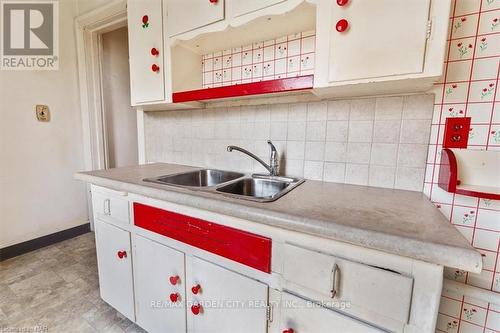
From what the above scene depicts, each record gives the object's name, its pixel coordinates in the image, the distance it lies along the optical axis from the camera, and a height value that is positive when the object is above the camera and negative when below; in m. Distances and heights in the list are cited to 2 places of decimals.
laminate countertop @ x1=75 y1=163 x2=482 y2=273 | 0.51 -0.23
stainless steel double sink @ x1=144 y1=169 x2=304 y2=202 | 1.07 -0.25
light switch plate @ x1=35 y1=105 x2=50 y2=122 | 2.00 +0.16
